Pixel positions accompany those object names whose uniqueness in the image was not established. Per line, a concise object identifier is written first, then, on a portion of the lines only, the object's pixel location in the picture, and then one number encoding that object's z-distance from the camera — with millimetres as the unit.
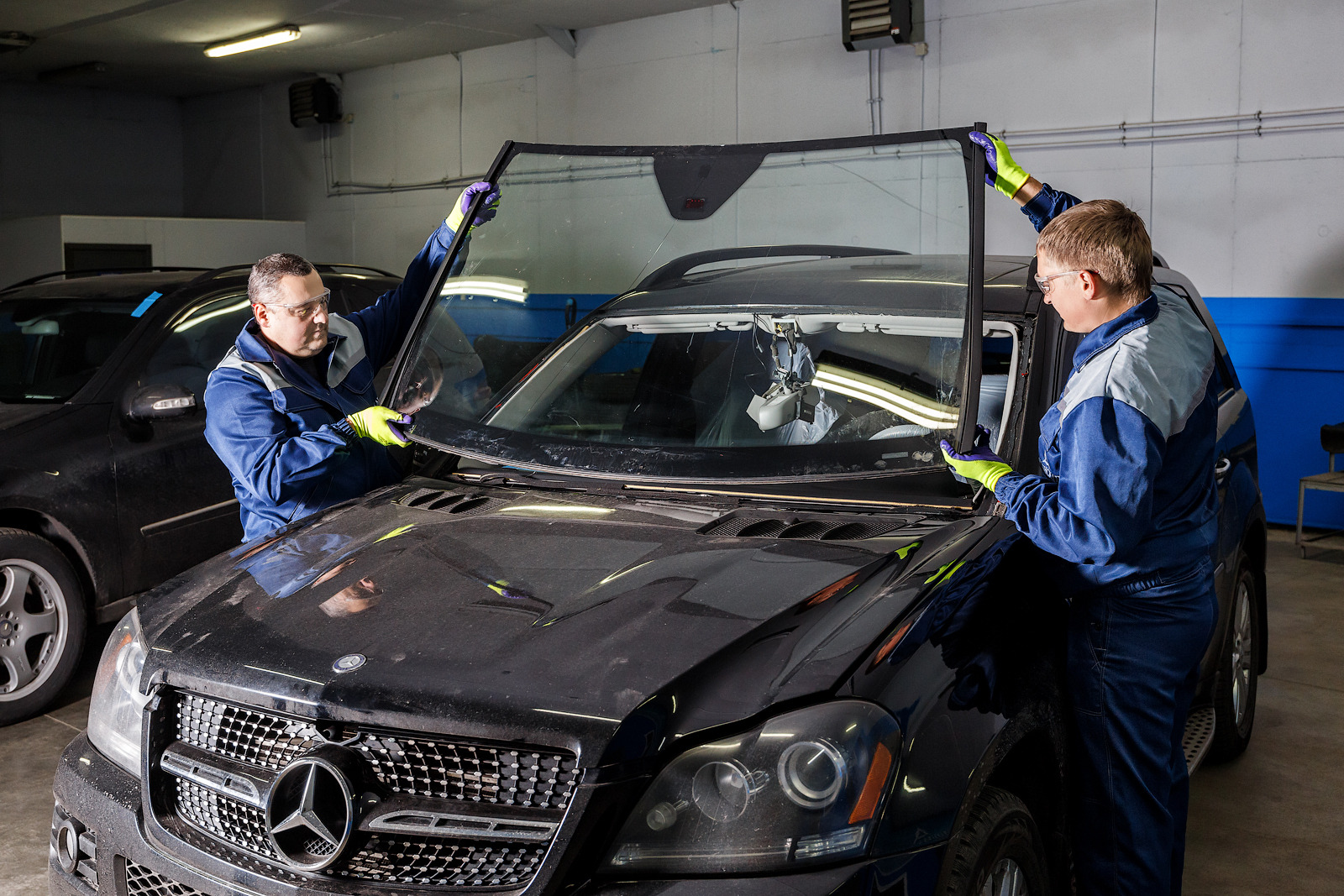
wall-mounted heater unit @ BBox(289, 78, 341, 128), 11883
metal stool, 5965
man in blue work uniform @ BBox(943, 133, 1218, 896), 1821
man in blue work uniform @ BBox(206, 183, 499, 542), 2611
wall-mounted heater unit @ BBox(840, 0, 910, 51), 7570
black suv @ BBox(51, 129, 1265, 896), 1431
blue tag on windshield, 4449
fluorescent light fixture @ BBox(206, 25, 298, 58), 9914
